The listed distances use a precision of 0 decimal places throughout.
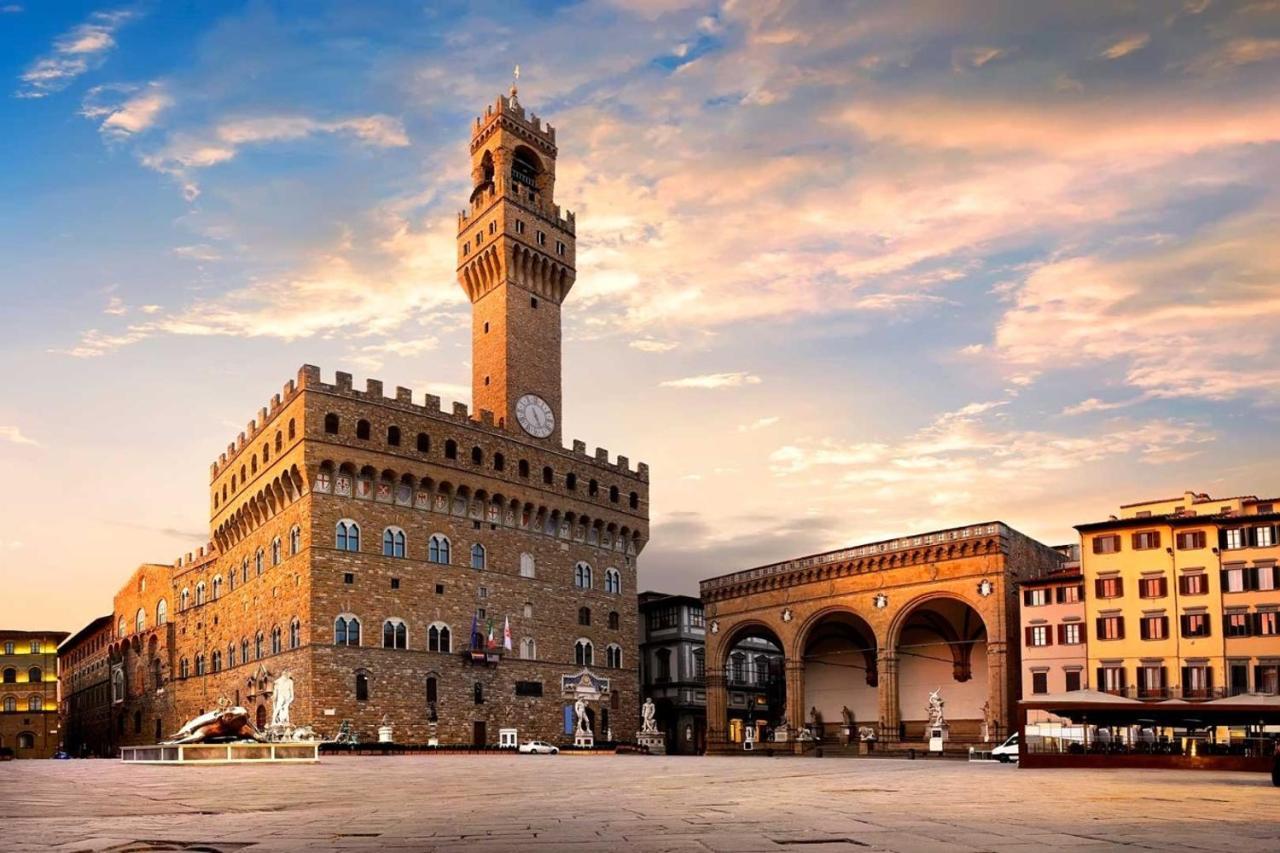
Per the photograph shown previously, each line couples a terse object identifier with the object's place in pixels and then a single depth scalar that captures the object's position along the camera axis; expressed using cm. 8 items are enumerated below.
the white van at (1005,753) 4412
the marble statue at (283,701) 4872
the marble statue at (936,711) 5209
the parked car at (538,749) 5480
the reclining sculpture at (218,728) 3622
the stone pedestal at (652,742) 6272
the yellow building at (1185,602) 4434
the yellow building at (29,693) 9838
